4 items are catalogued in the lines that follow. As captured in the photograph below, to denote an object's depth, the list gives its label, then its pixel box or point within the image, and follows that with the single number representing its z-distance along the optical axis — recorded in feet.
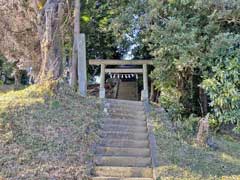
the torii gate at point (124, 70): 35.76
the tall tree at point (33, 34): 25.30
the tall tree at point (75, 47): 33.91
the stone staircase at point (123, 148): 18.29
